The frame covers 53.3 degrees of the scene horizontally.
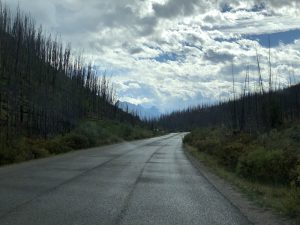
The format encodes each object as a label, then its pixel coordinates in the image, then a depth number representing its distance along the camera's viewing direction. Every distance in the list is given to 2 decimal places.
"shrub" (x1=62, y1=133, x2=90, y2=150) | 23.62
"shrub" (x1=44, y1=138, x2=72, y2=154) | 20.14
